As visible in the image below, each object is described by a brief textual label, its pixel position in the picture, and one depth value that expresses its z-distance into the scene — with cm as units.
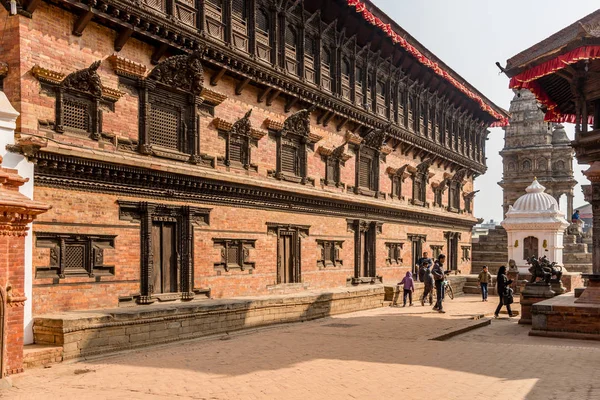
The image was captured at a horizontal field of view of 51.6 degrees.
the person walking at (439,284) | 2073
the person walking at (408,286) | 2262
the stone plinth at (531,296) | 1750
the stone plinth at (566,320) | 1412
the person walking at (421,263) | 2380
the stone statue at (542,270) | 1784
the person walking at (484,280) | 2592
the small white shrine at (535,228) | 3244
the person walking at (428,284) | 2222
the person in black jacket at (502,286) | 1942
